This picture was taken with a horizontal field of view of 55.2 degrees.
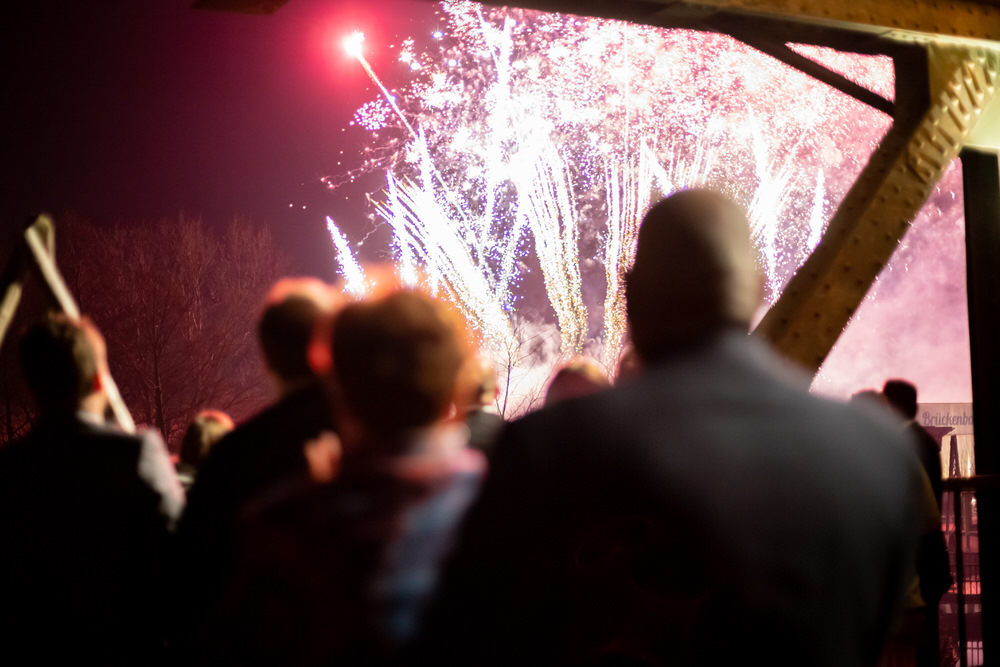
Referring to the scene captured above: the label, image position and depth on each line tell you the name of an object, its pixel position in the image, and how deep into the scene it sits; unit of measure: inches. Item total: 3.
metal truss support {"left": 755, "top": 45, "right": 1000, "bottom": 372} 162.6
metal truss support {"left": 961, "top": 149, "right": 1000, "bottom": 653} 198.7
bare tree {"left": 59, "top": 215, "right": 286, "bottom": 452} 1332.4
